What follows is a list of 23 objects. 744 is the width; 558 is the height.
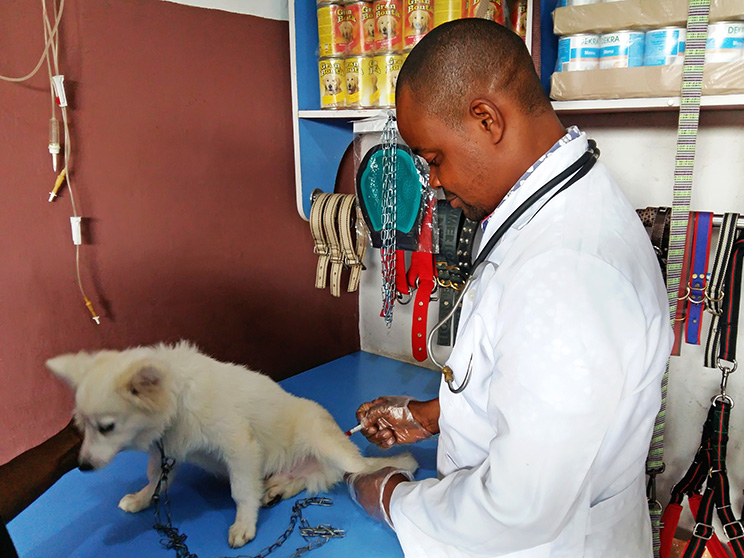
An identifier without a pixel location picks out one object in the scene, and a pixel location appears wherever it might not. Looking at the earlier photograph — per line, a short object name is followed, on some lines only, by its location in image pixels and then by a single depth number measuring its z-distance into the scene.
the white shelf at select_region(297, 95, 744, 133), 0.89
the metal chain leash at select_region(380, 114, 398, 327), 1.29
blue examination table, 0.96
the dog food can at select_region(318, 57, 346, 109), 1.39
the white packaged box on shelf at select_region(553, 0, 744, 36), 0.87
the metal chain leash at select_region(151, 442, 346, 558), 0.96
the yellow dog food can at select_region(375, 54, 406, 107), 1.29
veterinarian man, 0.53
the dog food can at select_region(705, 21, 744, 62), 0.87
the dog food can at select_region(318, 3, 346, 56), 1.36
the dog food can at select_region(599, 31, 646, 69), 0.95
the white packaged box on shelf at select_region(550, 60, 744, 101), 0.88
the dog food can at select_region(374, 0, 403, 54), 1.27
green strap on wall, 0.87
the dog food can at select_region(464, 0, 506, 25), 1.09
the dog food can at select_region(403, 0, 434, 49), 1.21
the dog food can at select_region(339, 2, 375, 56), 1.34
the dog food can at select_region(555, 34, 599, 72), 0.98
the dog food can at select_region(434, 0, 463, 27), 1.18
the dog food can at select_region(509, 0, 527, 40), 1.16
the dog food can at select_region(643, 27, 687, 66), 0.92
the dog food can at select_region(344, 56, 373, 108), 1.36
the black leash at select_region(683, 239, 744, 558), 0.98
